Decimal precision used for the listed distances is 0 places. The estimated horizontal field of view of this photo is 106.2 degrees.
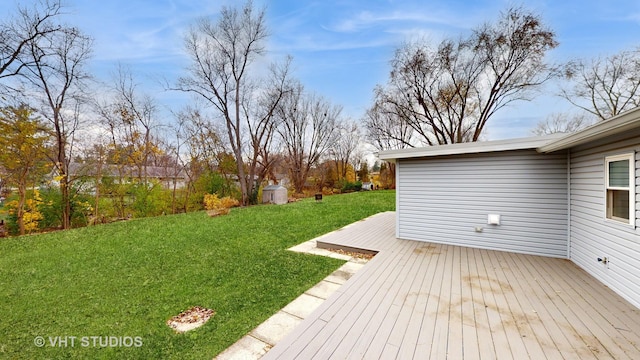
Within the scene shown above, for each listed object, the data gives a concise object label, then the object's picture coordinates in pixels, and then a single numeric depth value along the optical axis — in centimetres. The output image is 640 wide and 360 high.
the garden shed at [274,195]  1269
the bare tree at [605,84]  1055
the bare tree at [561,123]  1277
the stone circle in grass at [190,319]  224
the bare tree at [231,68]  1139
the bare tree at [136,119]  981
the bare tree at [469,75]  1094
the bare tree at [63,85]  679
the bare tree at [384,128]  1770
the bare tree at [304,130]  1872
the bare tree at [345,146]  2200
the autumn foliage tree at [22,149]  577
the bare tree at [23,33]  595
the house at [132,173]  770
